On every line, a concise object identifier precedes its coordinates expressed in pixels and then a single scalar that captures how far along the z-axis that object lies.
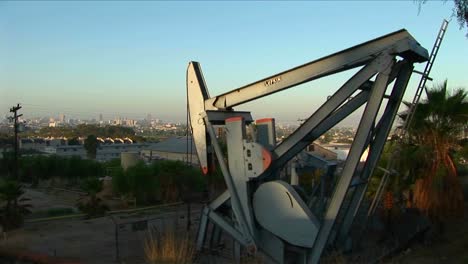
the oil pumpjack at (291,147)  7.81
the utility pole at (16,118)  31.96
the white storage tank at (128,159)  38.87
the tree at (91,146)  90.31
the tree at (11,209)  18.94
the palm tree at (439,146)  11.55
